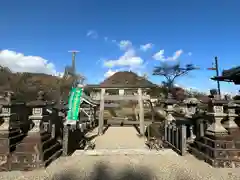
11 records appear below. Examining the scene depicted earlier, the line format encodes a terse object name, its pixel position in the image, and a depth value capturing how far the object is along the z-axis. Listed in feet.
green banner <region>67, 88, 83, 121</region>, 25.67
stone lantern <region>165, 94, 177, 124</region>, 24.14
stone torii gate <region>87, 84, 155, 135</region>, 31.05
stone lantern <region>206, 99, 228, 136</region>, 13.94
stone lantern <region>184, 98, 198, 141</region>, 23.96
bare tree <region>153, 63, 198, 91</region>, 101.23
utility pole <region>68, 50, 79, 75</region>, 68.73
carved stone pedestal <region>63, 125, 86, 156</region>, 16.60
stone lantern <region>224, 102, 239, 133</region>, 14.38
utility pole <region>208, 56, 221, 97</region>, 63.97
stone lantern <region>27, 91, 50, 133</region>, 14.07
